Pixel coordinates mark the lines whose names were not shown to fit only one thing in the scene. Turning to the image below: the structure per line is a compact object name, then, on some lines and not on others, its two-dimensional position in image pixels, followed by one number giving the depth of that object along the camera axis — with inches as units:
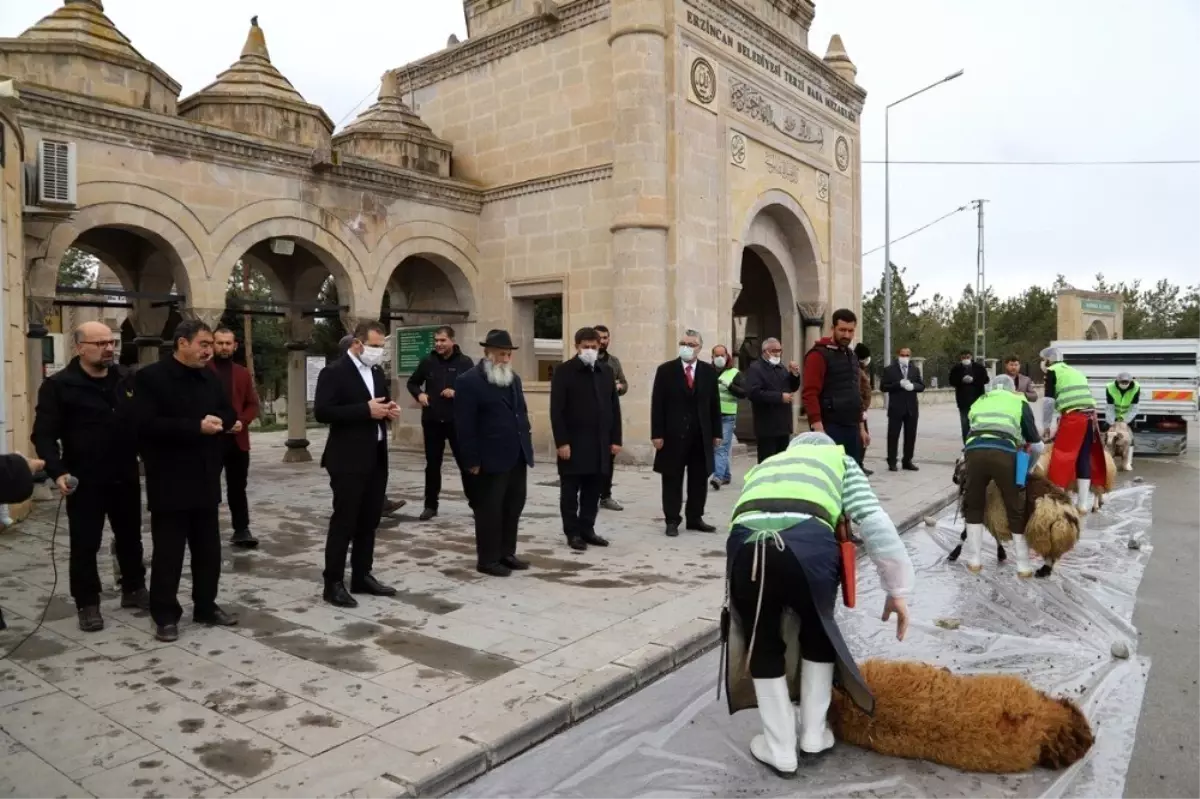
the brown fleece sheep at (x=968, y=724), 125.0
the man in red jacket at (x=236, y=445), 279.6
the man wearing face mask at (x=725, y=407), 392.8
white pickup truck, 569.3
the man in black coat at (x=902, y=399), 462.3
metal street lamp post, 1009.5
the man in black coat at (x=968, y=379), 497.7
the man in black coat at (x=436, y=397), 330.0
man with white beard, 239.9
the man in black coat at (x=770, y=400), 348.5
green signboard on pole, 485.7
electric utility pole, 1576.0
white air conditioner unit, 341.4
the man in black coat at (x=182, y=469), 183.0
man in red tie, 300.7
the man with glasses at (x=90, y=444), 190.4
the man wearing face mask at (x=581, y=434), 277.6
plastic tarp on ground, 122.2
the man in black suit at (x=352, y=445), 208.1
